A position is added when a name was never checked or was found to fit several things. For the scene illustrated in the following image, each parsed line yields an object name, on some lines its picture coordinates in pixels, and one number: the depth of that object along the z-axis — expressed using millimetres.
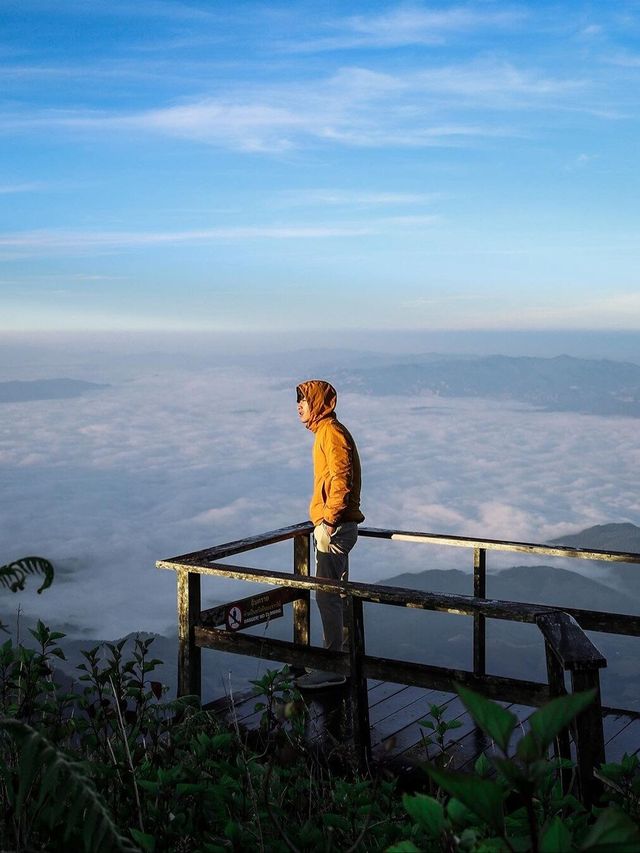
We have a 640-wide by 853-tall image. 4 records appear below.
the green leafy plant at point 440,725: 3562
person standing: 6836
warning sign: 6020
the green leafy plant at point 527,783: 1106
